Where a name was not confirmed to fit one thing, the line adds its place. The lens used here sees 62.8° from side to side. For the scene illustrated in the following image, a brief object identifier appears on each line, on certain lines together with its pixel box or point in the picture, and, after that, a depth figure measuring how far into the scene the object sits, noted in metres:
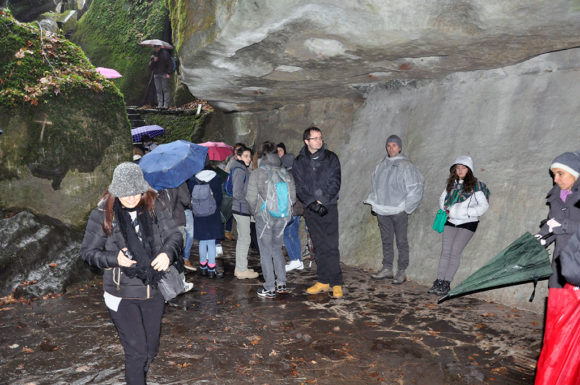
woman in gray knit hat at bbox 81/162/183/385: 3.69
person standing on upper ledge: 16.45
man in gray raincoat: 7.84
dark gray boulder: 7.44
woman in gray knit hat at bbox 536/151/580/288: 4.32
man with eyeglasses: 7.02
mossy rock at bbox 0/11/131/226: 8.05
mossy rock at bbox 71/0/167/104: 19.52
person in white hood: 7.02
